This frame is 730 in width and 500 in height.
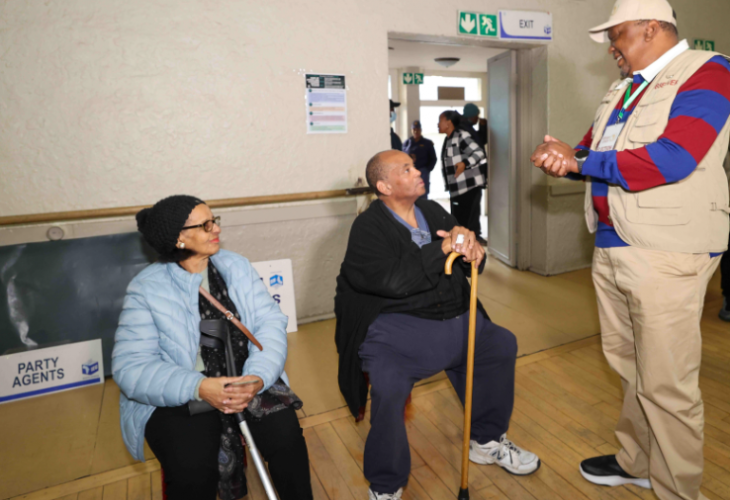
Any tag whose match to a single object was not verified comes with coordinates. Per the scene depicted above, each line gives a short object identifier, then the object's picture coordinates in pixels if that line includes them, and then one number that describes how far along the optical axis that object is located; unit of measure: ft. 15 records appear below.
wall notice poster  10.37
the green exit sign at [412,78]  28.60
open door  14.21
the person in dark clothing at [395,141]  16.30
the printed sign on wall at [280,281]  10.30
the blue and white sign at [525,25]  12.30
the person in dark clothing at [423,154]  19.51
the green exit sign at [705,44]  14.96
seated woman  4.53
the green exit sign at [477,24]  11.73
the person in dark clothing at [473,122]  14.64
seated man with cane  5.35
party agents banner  8.30
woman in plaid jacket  14.26
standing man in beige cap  4.52
